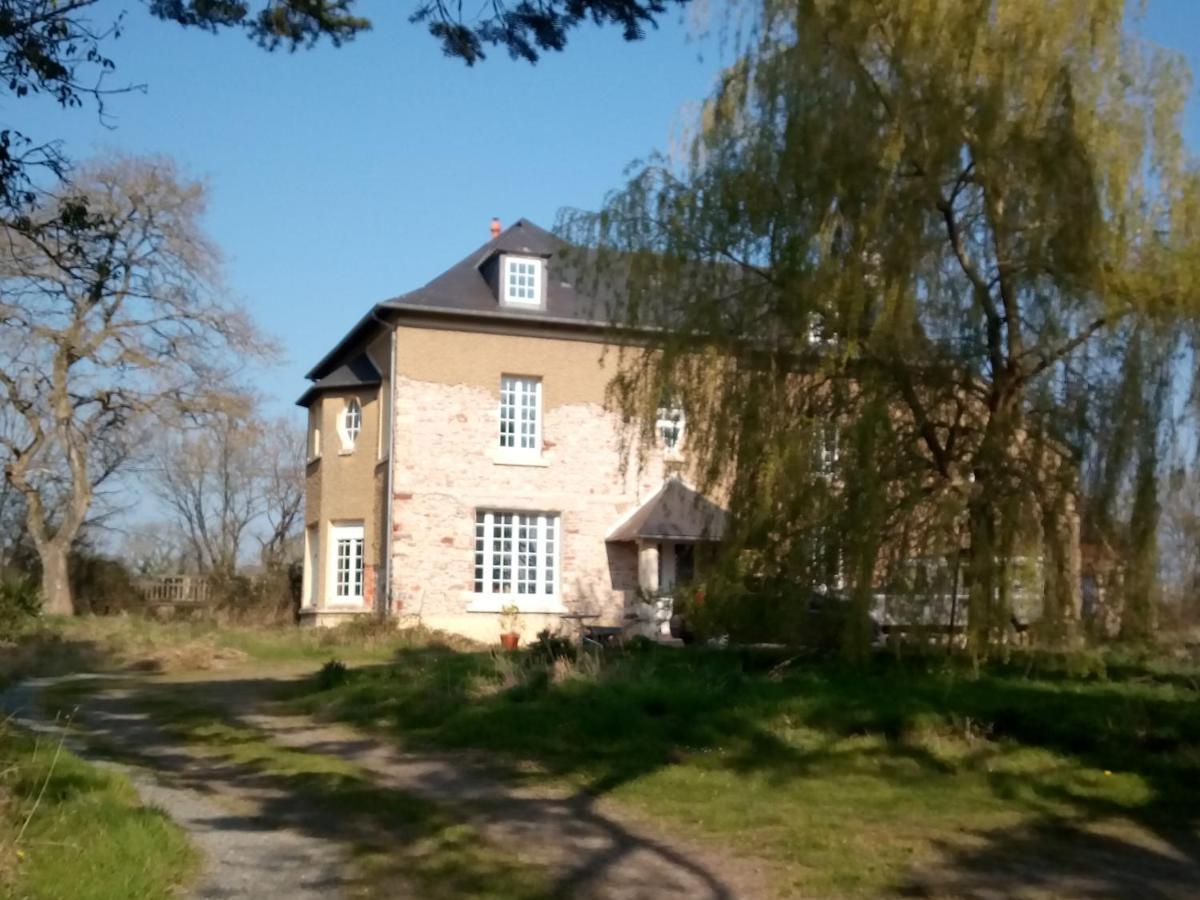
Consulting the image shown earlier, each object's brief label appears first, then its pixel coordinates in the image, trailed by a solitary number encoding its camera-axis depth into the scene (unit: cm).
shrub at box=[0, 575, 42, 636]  2305
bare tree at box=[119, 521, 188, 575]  5381
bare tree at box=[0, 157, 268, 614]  3406
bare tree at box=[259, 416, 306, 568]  5782
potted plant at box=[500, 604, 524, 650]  2881
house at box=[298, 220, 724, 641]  2895
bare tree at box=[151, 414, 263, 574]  6062
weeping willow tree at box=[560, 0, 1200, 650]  1398
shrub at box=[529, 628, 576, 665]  1642
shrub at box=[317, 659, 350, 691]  1758
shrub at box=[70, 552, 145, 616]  3831
